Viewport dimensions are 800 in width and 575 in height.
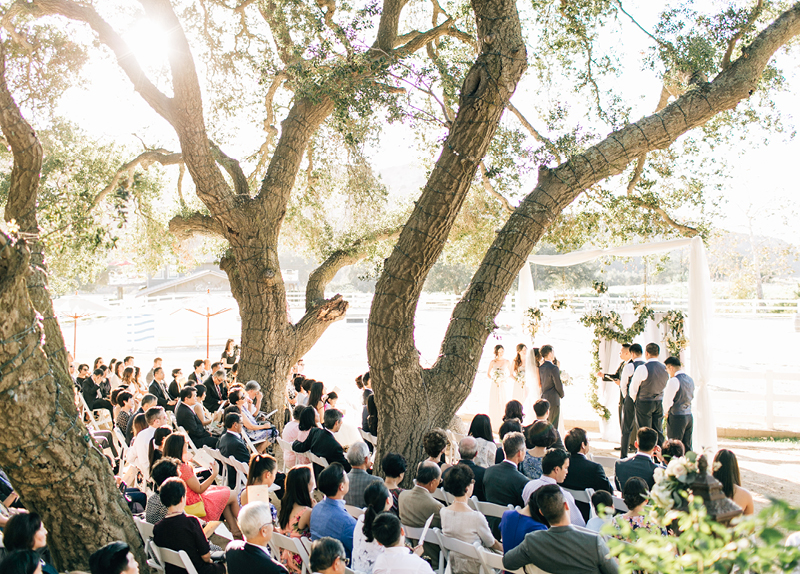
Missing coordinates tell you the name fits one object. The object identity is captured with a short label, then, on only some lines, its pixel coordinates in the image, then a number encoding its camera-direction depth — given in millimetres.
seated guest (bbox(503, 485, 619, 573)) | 3418
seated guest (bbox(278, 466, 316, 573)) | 4379
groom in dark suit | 9000
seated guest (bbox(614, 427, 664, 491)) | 5301
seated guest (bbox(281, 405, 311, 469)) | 6895
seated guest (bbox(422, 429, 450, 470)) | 5363
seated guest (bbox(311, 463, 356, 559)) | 4180
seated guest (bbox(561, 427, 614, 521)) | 5070
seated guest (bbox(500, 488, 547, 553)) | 3883
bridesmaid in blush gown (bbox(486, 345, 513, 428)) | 10062
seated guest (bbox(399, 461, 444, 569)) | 4527
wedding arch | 8055
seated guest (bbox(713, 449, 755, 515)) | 4094
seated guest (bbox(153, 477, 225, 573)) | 4082
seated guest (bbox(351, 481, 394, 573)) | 3752
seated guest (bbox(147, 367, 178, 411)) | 9281
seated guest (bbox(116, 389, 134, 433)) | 8047
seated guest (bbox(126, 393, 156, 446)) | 7189
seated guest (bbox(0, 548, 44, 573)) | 3152
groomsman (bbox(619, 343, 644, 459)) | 8703
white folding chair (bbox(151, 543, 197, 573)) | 3904
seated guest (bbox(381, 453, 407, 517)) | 5077
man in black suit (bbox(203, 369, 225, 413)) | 9320
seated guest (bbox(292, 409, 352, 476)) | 6207
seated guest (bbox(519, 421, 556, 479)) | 5566
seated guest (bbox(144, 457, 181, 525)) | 4707
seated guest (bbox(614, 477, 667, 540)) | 4207
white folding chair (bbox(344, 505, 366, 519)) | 4766
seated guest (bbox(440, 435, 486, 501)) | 5238
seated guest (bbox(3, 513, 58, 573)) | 3416
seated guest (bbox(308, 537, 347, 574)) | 3203
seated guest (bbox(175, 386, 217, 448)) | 7426
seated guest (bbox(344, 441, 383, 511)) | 5074
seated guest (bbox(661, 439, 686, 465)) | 4840
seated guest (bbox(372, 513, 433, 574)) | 3445
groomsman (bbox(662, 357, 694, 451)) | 8070
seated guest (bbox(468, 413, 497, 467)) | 5887
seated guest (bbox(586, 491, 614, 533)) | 4410
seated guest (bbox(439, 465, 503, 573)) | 4137
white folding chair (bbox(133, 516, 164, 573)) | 4332
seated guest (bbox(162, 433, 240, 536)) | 5262
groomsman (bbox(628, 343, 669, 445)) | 8195
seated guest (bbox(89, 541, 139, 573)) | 3260
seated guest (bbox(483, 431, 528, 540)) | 4902
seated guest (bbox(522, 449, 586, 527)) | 4613
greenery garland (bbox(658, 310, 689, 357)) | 9031
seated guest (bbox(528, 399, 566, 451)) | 6925
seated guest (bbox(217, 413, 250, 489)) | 6285
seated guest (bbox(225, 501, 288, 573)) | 3578
